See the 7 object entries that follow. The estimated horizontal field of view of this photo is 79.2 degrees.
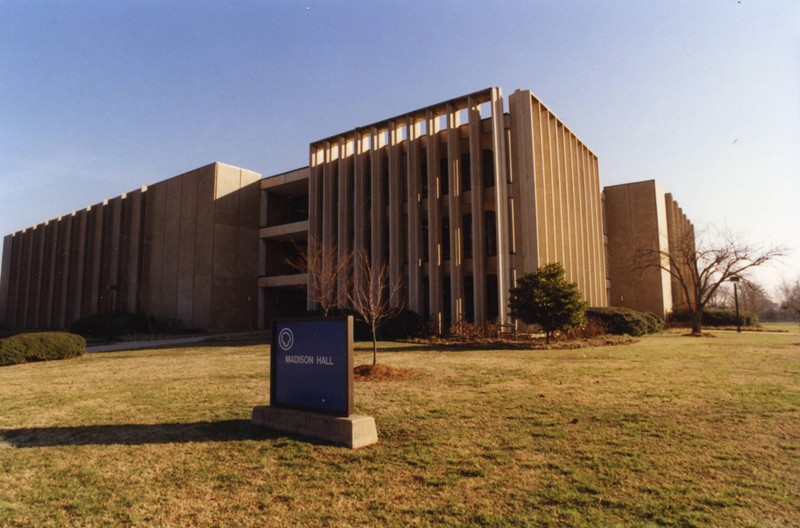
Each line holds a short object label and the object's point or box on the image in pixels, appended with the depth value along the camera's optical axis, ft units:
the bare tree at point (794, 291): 321.07
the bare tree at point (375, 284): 86.02
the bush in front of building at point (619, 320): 80.48
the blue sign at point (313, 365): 19.49
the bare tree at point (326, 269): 89.61
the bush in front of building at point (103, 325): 104.78
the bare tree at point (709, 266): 94.90
